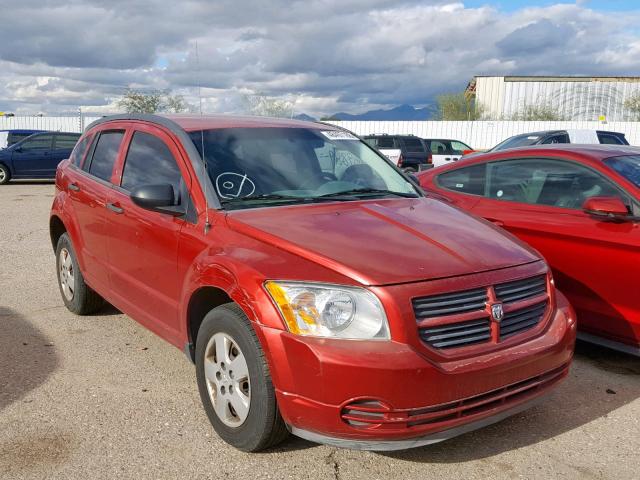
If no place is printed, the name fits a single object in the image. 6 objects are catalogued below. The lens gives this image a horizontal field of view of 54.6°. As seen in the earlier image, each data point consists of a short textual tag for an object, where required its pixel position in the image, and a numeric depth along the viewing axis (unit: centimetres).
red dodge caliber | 271
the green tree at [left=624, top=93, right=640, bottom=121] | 5869
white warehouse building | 7019
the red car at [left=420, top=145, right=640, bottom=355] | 419
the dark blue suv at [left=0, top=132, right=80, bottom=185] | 2020
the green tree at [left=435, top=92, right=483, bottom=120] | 6319
